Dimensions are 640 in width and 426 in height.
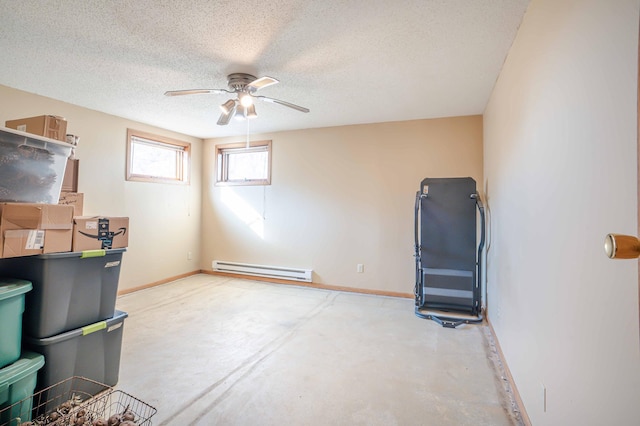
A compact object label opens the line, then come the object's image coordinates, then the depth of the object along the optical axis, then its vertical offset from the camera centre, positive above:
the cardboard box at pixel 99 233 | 1.79 -0.11
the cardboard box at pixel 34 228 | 1.51 -0.08
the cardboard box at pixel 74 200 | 2.47 +0.12
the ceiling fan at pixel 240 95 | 2.53 +1.07
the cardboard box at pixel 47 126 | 1.94 +0.58
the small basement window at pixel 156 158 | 4.29 +0.90
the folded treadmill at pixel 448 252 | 3.36 -0.36
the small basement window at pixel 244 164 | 4.95 +0.92
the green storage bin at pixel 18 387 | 1.41 -0.84
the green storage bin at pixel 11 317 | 1.44 -0.51
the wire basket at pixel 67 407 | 1.36 -1.00
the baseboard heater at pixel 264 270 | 4.61 -0.85
